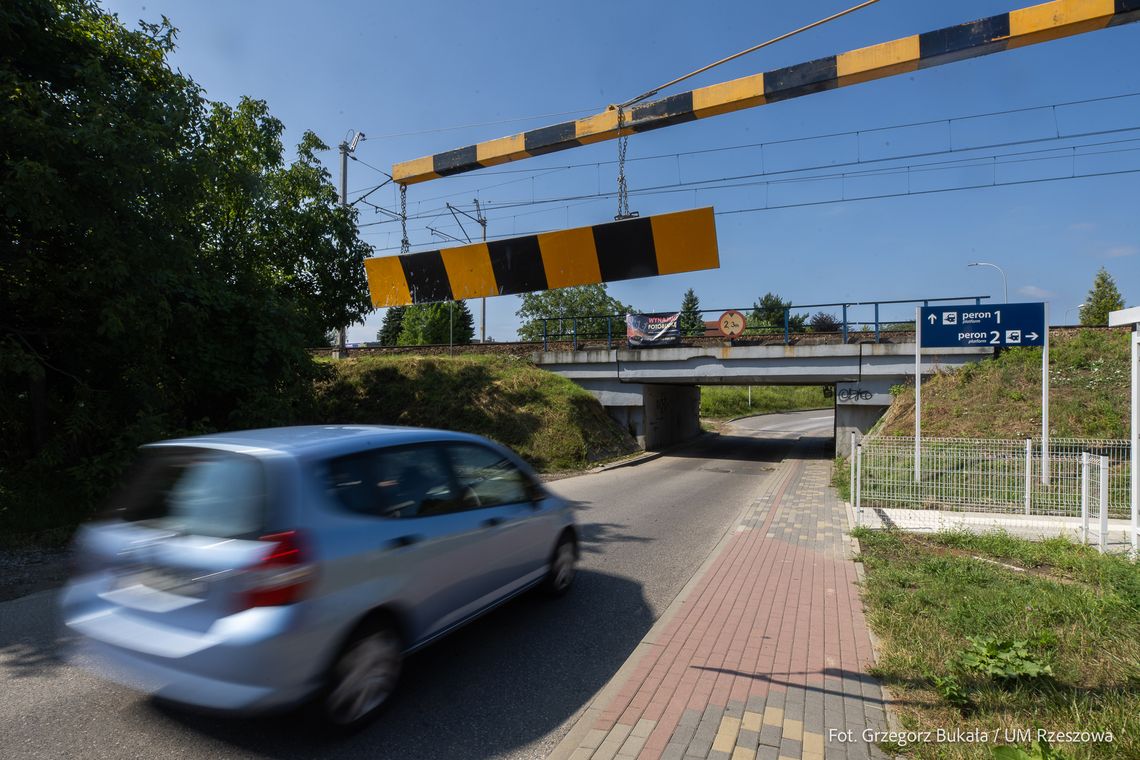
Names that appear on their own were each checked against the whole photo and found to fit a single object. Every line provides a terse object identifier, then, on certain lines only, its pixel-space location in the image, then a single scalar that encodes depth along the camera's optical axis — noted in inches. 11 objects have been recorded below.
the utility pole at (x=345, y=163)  874.8
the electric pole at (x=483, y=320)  1273.9
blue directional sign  453.7
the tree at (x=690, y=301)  3292.3
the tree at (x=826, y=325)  814.5
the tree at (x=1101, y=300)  1951.3
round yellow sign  775.1
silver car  114.5
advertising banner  794.8
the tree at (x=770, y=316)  737.0
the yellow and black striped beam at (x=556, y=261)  327.9
